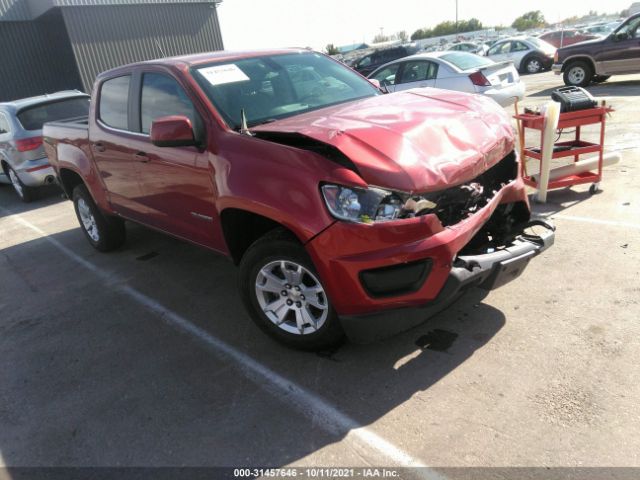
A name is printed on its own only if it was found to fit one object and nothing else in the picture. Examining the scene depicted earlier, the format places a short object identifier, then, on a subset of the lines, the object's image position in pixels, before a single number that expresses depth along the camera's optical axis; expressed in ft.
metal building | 62.39
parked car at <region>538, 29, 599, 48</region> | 86.74
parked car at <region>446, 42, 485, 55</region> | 87.15
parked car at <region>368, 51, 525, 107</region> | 31.35
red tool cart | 17.67
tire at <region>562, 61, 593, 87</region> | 45.93
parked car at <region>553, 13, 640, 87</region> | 42.39
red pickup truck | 9.02
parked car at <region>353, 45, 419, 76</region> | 61.46
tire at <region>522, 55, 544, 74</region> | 68.08
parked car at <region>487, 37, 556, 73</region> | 67.63
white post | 16.66
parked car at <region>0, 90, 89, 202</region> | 28.35
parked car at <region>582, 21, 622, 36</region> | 113.99
